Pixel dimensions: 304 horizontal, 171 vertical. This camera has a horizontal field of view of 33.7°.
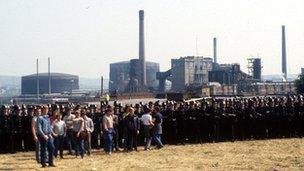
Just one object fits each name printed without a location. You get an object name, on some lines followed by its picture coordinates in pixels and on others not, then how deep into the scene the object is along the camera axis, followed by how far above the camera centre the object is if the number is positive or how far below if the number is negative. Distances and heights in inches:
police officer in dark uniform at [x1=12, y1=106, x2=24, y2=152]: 745.0 -47.3
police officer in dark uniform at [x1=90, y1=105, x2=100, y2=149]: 775.2 -35.3
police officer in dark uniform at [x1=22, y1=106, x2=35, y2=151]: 750.2 -47.6
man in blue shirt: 594.9 -46.6
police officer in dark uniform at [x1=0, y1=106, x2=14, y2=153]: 738.8 -50.1
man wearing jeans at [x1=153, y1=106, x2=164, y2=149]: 782.5 -49.0
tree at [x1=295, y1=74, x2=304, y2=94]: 2221.8 +50.2
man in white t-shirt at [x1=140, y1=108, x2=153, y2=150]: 772.0 -45.8
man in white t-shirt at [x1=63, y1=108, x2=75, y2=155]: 700.7 -38.6
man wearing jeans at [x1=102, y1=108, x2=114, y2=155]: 726.7 -47.1
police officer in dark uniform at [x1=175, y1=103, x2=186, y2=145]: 815.1 -44.8
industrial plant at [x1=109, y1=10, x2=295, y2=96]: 3486.7 +154.0
